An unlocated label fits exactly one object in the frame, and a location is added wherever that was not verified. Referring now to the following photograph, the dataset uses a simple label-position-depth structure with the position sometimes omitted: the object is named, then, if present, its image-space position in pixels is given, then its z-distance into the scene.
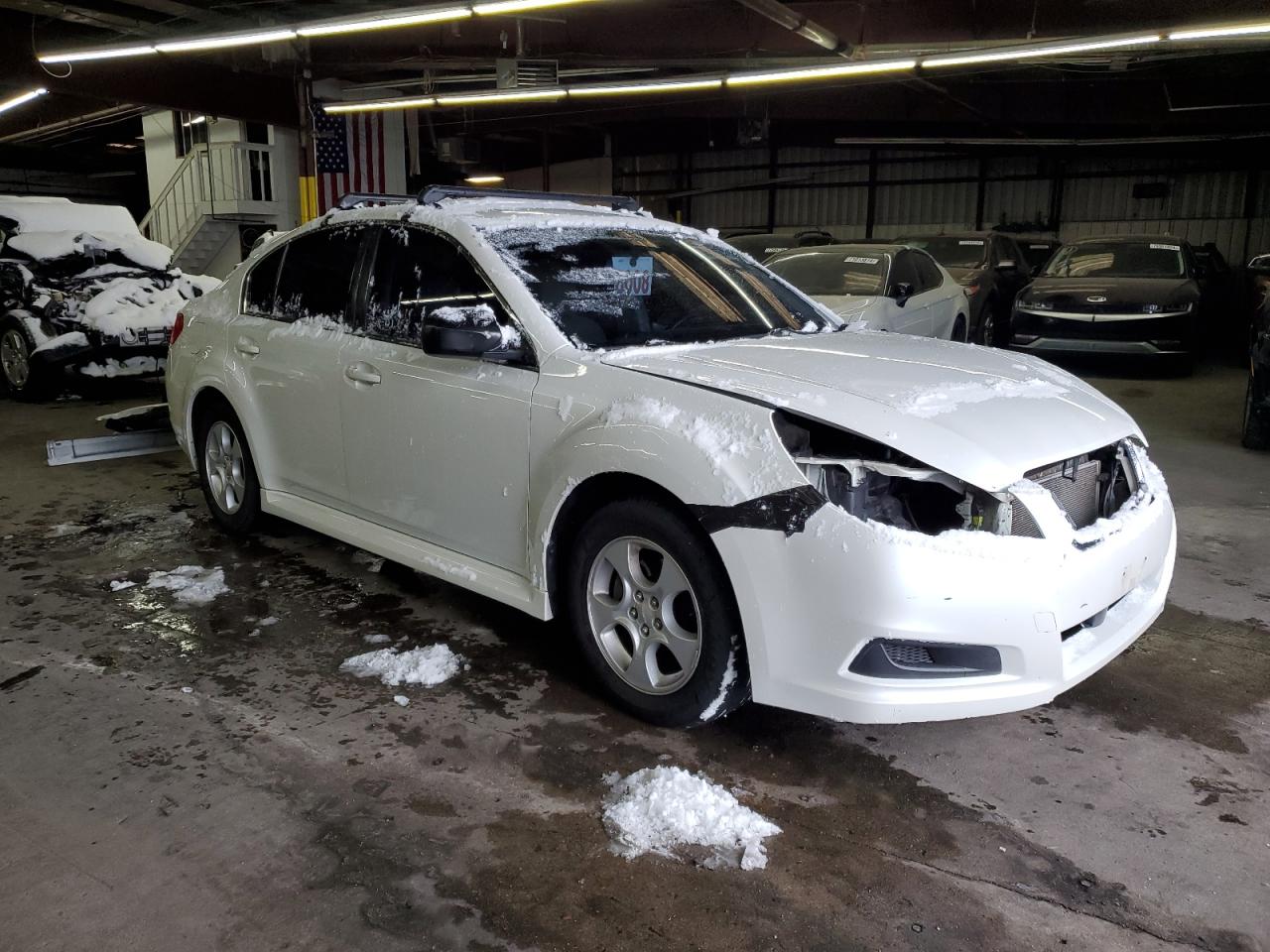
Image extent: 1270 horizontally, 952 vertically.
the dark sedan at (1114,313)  10.14
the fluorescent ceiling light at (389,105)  13.19
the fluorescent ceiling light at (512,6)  7.77
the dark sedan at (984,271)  11.40
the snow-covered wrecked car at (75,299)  9.16
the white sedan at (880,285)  7.82
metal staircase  17.91
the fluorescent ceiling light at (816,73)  10.34
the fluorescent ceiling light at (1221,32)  8.00
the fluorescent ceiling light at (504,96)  11.79
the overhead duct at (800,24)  9.41
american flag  15.88
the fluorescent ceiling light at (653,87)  11.12
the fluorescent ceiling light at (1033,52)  8.82
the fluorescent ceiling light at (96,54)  10.49
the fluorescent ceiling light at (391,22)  8.40
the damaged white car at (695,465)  2.39
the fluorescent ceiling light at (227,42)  9.32
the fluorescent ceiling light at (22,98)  13.84
